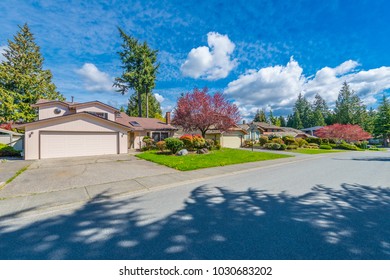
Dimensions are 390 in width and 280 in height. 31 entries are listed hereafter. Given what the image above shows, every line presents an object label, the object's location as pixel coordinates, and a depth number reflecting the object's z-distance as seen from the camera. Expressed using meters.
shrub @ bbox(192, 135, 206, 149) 15.78
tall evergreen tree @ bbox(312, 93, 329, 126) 59.22
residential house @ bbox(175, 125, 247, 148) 22.67
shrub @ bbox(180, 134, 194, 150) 15.41
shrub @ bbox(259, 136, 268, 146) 25.67
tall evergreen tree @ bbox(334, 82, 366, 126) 45.79
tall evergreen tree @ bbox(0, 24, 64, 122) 21.94
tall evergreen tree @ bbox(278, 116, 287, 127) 71.81
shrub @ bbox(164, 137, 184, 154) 13.98
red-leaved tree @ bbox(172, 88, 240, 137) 18.36
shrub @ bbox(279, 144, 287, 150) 21.50
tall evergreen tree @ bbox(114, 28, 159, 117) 28.34
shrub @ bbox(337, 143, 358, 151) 26.95
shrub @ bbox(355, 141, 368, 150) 30.59
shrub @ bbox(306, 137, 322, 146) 30.44
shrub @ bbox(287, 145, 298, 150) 22.14
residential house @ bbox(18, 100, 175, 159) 12.53
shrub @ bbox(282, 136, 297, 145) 24.98
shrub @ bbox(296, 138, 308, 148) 25.55
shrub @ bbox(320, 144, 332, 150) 25.95
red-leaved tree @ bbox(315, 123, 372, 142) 30.89
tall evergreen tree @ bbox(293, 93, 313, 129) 63.19
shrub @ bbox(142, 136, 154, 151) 18.48
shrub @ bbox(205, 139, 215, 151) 17.67
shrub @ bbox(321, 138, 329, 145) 31.10
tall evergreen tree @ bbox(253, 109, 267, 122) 61.35
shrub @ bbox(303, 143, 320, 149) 26.78
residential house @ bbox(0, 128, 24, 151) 17.47
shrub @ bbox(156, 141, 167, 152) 15.50
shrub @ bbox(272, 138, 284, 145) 23.48
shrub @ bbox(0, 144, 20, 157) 13.48
